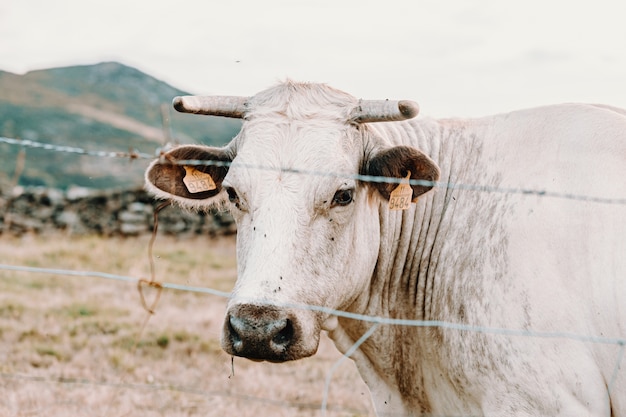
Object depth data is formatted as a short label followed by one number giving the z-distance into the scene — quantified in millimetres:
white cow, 3434
